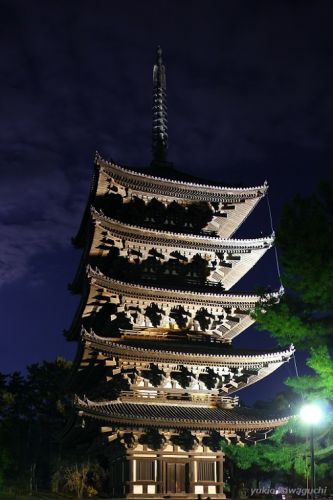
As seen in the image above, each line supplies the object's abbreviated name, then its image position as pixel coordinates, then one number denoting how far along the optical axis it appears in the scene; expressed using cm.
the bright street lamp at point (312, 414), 2003
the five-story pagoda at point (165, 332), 2911
